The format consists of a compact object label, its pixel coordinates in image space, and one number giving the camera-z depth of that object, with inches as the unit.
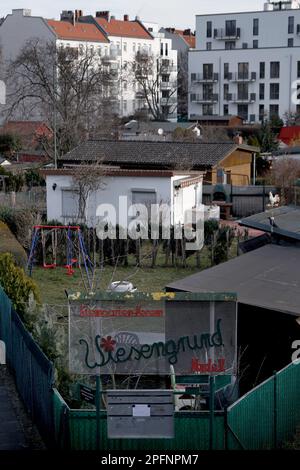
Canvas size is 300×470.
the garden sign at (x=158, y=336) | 454.9
